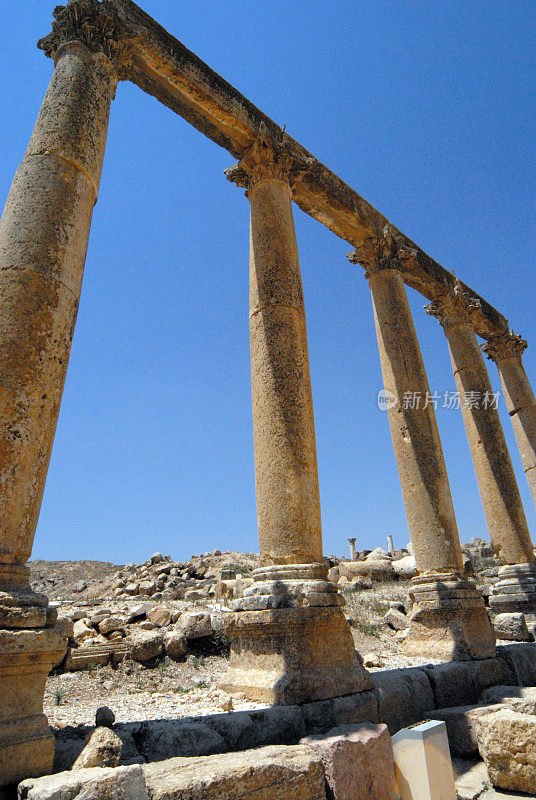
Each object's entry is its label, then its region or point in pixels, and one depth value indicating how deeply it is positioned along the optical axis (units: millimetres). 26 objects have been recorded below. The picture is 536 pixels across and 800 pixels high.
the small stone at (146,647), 8156
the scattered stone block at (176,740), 3912
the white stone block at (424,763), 4051
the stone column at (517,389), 15172
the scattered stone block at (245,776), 3168
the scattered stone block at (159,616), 10079
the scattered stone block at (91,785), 2756
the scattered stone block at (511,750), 4488
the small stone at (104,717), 4133
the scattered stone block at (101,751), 3312
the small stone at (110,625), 9414
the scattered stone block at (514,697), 5672
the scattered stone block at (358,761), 3793
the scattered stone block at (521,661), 8070
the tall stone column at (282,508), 5148
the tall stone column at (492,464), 11766
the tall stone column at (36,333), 3375
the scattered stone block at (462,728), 5375
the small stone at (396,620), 11219
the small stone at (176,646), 8406
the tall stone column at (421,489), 8250
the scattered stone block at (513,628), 9930
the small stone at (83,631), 9102
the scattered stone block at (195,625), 8703
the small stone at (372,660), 7810
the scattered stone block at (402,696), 5609
